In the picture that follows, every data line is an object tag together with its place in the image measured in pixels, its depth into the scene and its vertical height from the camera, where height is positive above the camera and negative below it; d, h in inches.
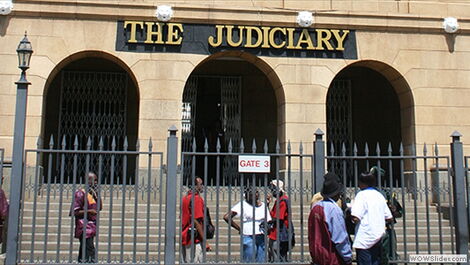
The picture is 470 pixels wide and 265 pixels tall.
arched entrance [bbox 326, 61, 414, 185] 653.9 +119.4
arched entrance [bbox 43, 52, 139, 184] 615.8 +115.9
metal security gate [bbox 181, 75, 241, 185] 636.7 +116.9
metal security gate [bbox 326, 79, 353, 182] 650.8 +115.0
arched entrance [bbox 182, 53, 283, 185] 649.0 +126.6
